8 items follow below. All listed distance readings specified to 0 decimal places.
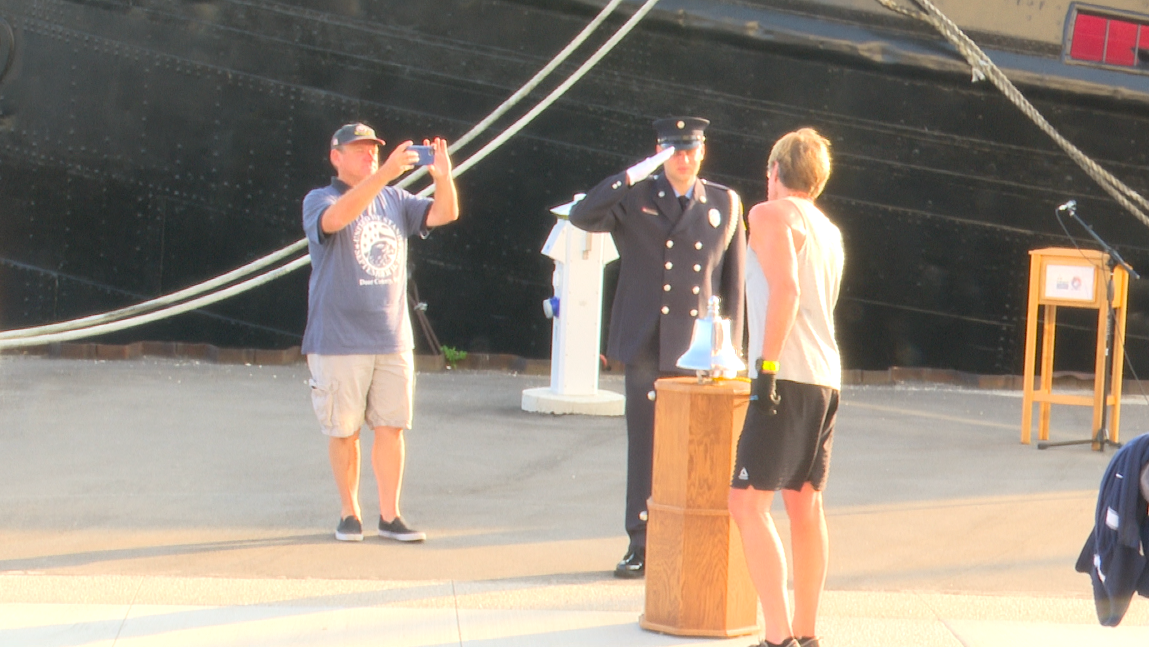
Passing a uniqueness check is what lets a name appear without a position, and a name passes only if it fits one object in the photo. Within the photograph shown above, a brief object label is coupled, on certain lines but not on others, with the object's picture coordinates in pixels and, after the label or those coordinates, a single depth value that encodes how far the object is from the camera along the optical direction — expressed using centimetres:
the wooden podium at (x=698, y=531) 799
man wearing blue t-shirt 1012
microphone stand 1439
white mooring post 1593
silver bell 828
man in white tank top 740
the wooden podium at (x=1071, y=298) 1475
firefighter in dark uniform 949
